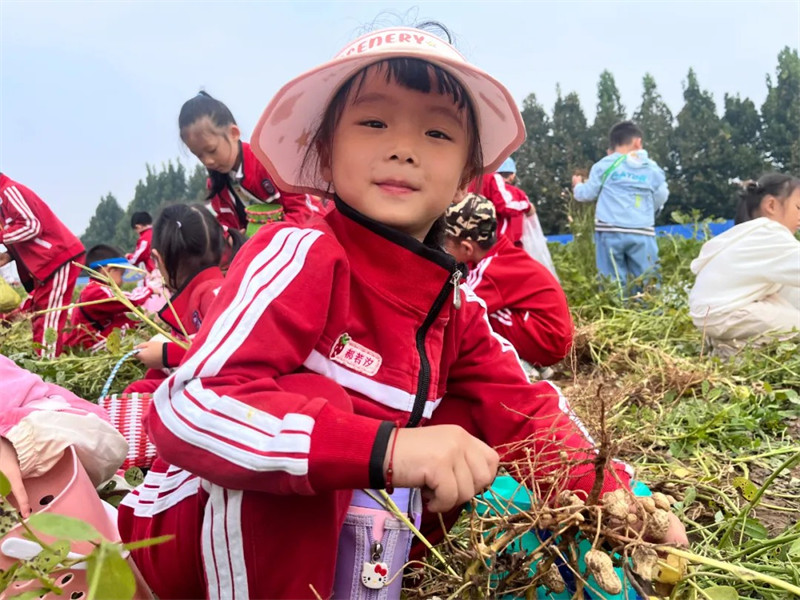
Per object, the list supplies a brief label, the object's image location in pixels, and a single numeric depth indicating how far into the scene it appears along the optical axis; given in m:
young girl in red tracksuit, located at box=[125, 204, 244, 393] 2.31
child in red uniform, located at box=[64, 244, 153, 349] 3.43
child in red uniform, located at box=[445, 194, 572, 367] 2.68
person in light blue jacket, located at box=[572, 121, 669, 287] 5.34
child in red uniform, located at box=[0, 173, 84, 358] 4.11
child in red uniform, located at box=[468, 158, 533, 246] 4.25
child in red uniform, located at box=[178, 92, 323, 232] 3.09
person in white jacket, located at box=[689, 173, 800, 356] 3.12
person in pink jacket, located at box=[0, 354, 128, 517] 1.15
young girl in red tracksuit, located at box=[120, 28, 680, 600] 0.84
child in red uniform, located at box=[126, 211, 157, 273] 5.36
